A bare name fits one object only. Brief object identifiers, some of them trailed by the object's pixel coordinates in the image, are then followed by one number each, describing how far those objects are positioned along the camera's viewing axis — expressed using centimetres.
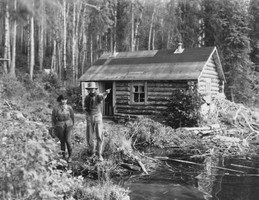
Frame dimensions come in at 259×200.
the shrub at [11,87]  1772
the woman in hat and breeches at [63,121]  822
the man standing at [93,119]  828
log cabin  1695
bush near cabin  1509
